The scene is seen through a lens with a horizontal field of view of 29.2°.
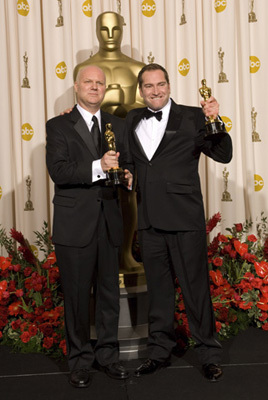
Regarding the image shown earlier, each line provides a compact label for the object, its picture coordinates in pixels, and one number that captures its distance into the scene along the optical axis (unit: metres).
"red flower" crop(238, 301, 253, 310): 3.06
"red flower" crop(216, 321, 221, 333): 2.90
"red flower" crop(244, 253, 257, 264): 3.23
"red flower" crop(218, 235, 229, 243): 3.32
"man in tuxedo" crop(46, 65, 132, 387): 2.36
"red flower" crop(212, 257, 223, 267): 3.20
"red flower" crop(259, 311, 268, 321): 3.08
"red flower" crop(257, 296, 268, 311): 3.08
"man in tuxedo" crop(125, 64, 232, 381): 2.43
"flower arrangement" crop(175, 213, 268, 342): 3.01
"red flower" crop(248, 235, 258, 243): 3.34
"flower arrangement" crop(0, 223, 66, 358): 2.85
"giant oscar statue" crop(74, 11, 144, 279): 2.99
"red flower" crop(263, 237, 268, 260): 3.42
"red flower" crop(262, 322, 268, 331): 3.06
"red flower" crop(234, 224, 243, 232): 3.30
